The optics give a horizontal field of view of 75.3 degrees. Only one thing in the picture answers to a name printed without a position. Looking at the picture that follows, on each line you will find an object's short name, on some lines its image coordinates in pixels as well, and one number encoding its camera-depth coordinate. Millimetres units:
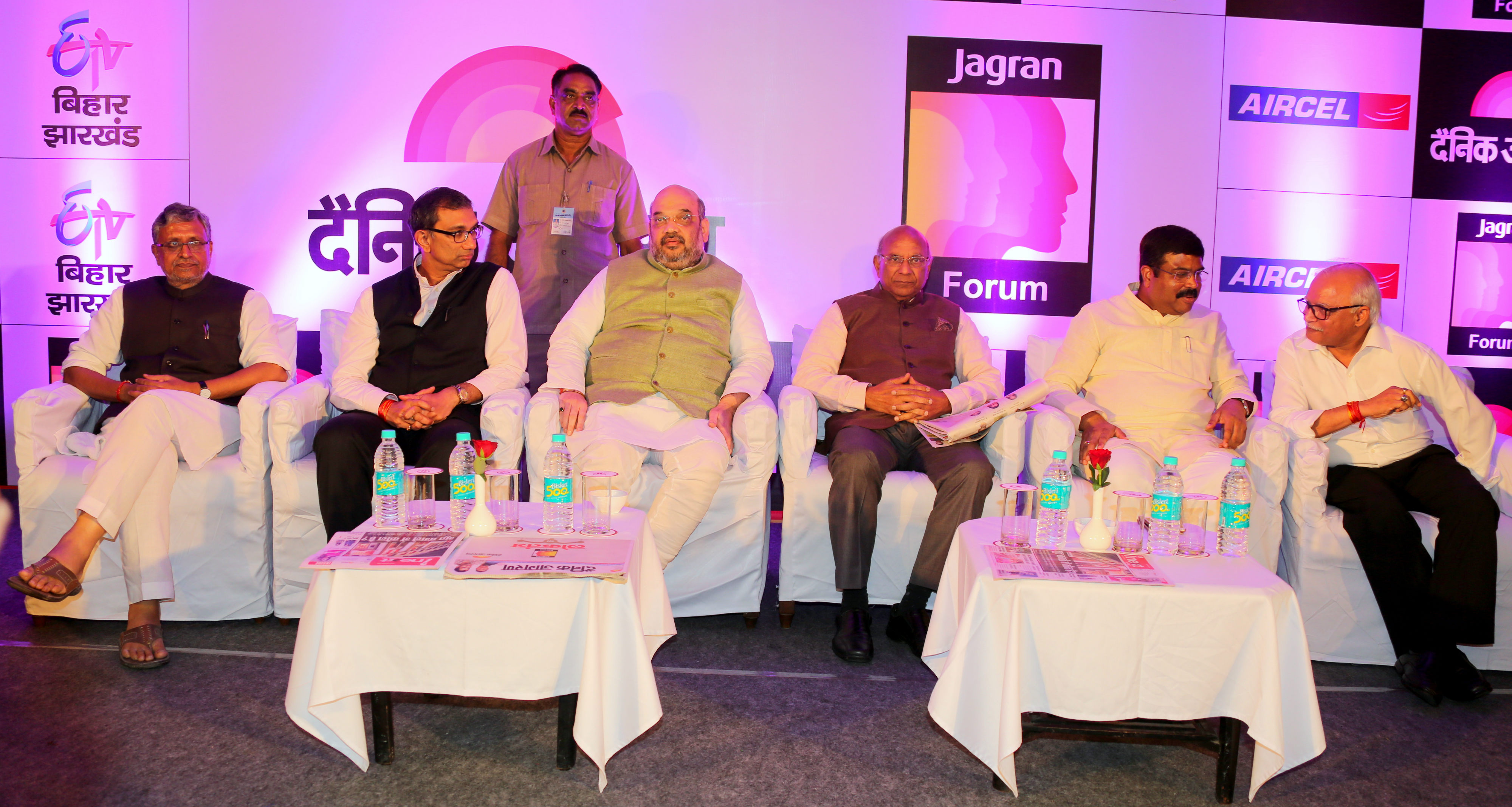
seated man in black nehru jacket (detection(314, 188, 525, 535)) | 3176
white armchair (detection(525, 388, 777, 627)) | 3076
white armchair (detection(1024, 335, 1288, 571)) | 2936
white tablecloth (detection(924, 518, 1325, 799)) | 1880
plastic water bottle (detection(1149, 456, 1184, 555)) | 2137
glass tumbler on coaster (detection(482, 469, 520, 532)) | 2205
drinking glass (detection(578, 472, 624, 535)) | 2193
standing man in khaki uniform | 4105
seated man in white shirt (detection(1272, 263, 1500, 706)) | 2678
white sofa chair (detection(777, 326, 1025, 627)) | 3115
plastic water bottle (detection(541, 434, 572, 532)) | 2168
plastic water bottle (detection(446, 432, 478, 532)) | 2217
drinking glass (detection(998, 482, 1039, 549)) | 2170
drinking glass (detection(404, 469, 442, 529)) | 2219
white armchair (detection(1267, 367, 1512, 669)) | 2854
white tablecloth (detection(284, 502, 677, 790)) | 1897
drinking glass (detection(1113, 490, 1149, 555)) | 2166
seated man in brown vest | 2951
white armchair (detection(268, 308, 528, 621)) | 3000
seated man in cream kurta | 3268
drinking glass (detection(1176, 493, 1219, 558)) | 2154
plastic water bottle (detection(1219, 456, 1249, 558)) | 2119
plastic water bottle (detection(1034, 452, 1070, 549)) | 2191
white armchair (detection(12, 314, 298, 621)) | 2943
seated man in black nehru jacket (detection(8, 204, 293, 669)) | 2670
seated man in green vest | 3135
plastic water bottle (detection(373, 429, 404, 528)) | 2234
